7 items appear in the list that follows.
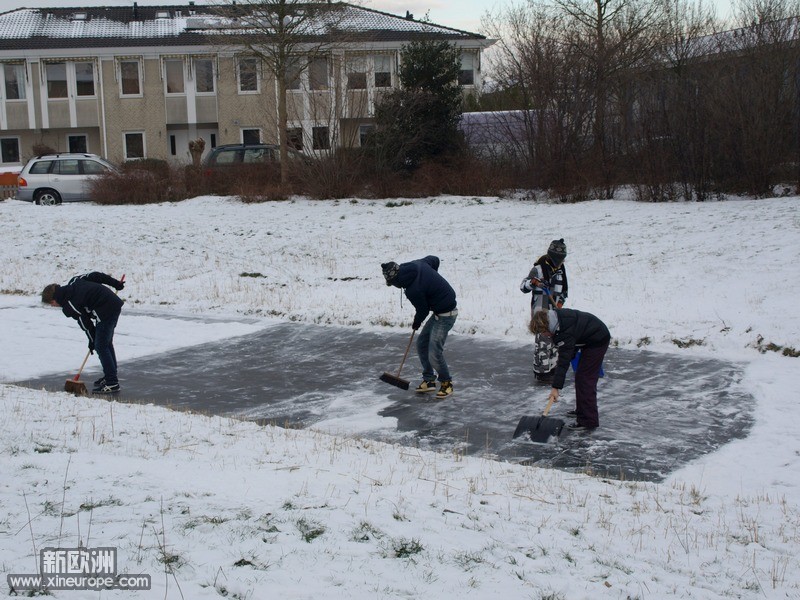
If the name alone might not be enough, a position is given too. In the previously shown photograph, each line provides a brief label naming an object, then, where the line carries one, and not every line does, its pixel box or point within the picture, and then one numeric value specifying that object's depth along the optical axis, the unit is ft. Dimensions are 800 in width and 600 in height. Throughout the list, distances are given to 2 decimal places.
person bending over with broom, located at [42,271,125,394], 33.94
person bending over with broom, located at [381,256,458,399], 32.17
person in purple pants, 27.35
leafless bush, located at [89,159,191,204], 90.12
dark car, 98.48
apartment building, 139.74
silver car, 91.97
